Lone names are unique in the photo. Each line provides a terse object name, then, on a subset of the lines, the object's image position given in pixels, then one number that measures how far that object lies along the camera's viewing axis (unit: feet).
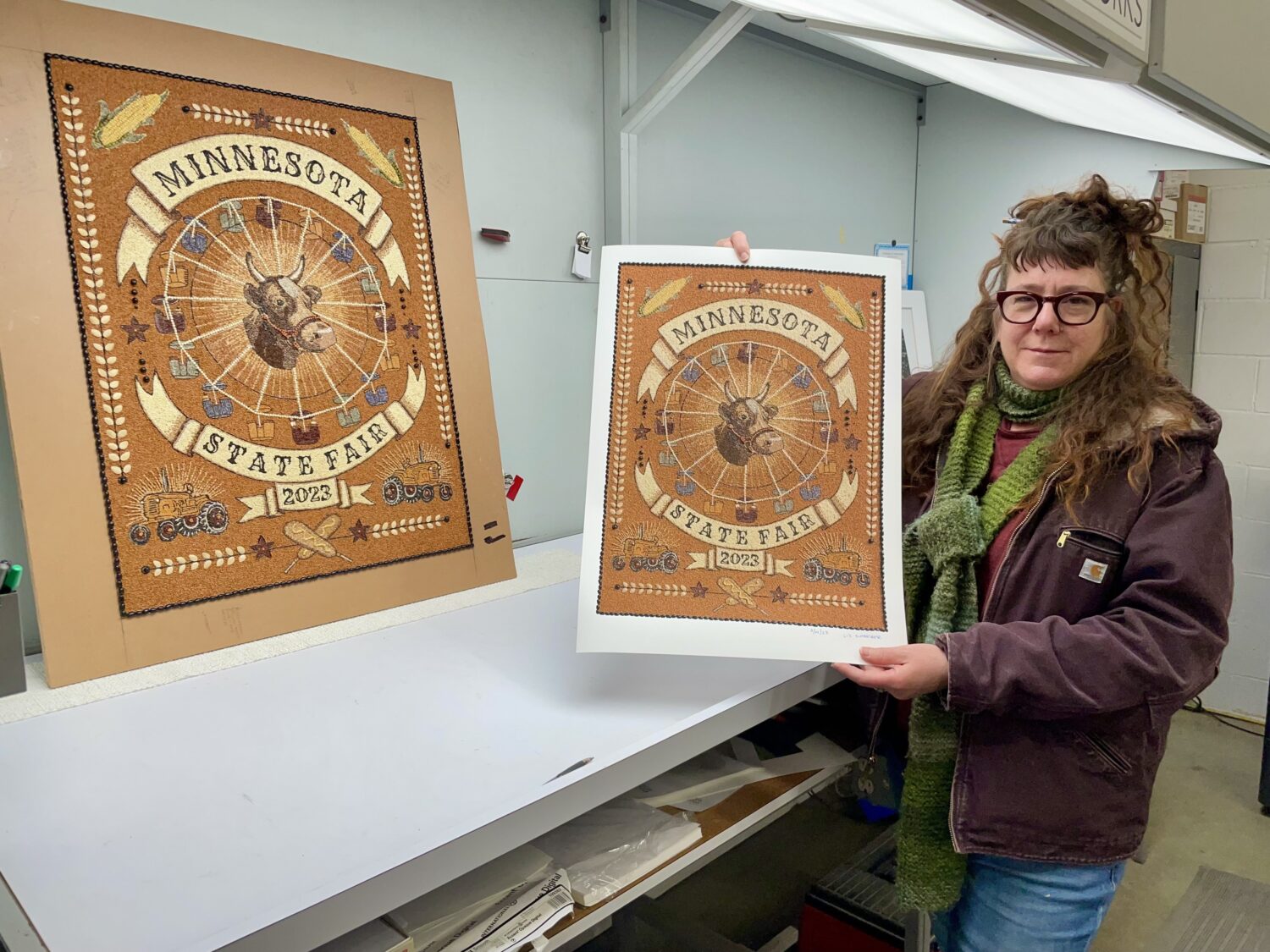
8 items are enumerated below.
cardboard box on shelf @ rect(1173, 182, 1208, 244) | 9.08
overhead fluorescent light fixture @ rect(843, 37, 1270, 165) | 4.14
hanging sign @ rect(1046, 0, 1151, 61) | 3.01
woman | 3.26
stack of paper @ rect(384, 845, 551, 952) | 2.92
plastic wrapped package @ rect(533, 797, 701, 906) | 3.29
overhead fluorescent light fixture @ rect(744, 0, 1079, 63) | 3.06
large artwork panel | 3.28
